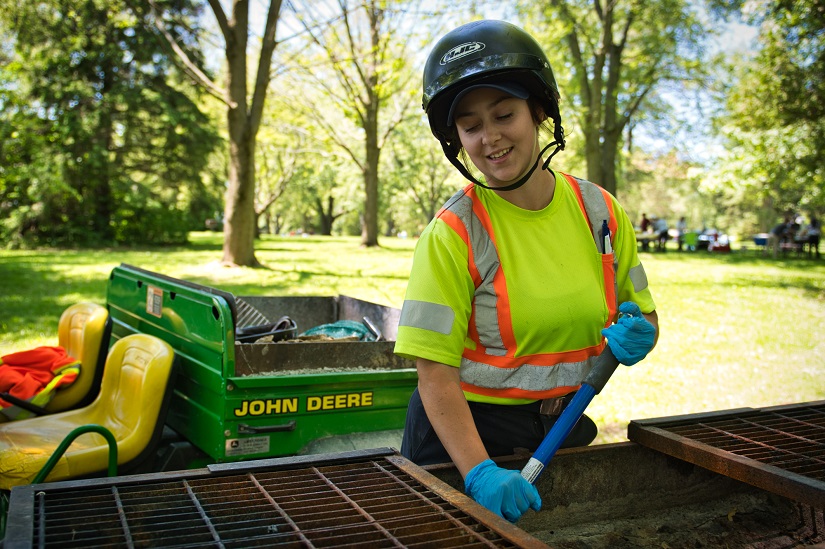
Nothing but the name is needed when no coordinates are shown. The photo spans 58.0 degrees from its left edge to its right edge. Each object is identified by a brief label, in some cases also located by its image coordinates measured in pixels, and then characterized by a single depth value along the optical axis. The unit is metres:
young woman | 2.02
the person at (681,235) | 34.75
